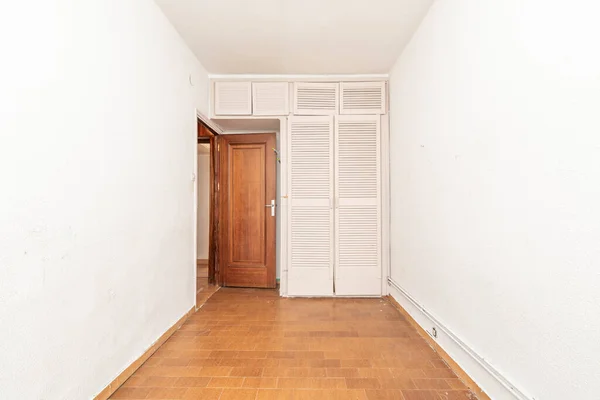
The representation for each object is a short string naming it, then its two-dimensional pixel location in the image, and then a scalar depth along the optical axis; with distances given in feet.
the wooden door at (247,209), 14.53
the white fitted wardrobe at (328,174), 13.00
